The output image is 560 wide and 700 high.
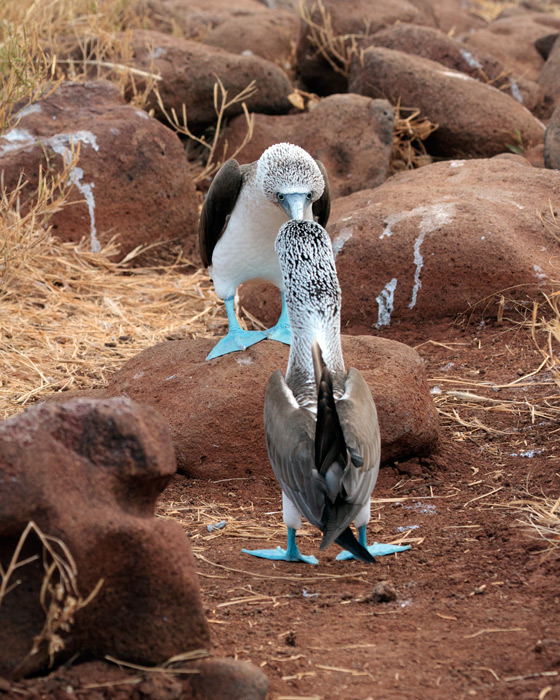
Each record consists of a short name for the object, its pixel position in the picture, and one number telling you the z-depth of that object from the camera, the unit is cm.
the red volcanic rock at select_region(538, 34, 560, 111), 2056
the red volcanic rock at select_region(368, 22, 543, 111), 1962
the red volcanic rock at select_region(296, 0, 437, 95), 1975
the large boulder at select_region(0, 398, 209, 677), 429
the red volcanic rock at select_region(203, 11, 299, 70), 2009
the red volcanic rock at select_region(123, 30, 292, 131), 1722
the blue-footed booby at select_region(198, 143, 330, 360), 846
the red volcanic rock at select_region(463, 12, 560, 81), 2197
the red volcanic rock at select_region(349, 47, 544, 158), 1745
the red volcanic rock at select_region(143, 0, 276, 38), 2228
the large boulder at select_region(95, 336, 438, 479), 873
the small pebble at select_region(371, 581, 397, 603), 589
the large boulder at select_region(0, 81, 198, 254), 1405
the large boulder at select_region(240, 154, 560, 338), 1152
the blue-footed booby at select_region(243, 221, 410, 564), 600
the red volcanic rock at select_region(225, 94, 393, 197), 1655
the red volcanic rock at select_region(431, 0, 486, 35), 2555
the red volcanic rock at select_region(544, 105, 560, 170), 1479
